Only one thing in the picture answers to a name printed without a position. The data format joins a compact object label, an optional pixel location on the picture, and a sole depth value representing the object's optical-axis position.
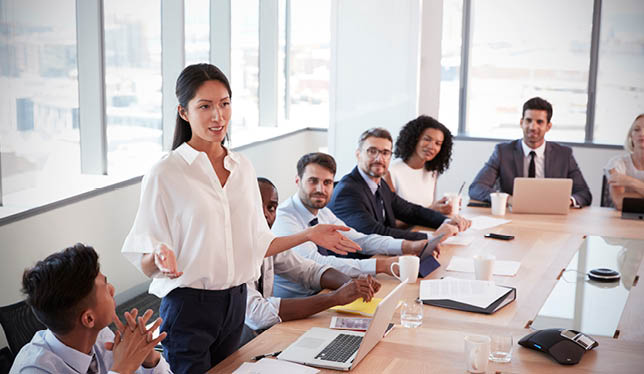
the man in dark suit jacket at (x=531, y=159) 5.18
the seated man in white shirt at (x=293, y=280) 2.73
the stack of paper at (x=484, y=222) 4.32
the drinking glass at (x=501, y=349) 2.31
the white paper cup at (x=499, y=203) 4.66
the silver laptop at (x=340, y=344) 2.27
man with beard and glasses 4.02
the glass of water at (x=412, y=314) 2.66
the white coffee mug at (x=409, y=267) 3.14
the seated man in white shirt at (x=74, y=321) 1.97
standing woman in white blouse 2.30
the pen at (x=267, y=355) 2.33
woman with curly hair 4.90
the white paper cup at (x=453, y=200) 4.62
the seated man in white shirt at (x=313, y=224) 3.34
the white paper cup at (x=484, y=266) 3.17
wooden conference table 2.29
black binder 2.81
